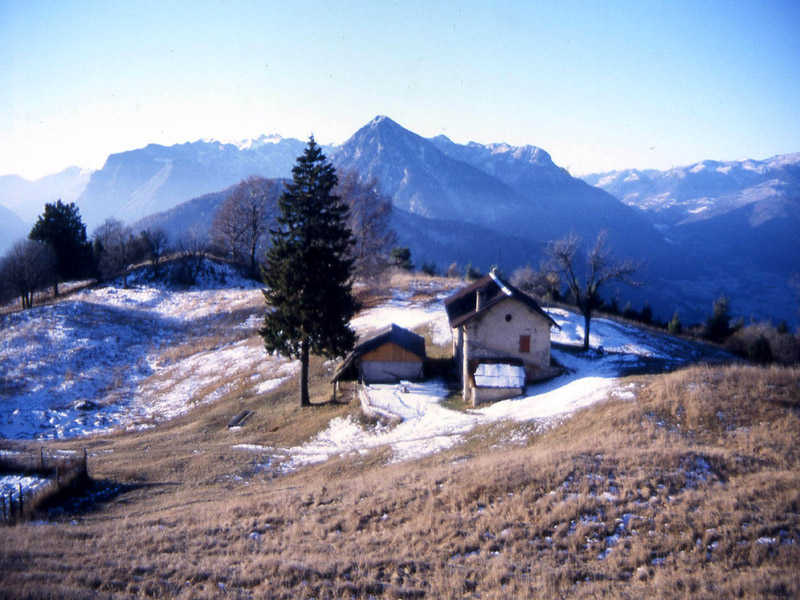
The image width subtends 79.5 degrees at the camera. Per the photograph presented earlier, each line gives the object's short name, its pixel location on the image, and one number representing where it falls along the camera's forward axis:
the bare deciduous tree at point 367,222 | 50.69
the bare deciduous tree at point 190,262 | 64.31
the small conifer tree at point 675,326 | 54.50
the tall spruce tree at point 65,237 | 64.19
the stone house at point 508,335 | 30.22
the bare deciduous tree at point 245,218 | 66.75
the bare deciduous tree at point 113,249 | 67.19
